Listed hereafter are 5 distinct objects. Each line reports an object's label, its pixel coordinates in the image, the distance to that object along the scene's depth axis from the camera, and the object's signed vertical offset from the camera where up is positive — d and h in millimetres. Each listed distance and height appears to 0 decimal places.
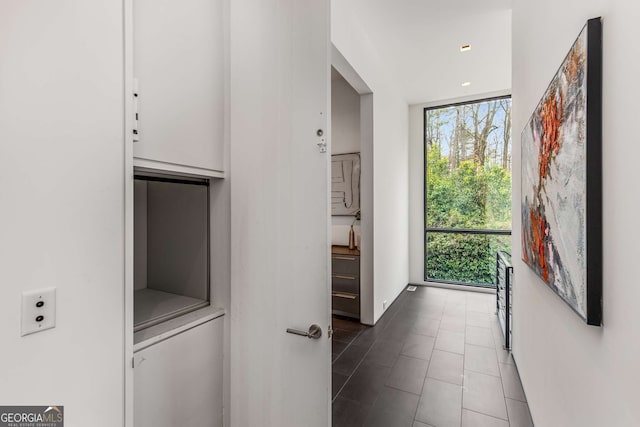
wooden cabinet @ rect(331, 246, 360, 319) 3699 -935
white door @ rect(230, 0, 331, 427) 1196 +16
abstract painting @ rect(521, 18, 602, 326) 946 +134
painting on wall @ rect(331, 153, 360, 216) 4223 +441
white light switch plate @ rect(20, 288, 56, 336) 750 -268
